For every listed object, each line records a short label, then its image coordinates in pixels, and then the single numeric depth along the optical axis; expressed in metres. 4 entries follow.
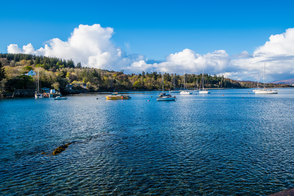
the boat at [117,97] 107.81
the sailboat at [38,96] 123.60
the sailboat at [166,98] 94.88
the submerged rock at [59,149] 20.31
